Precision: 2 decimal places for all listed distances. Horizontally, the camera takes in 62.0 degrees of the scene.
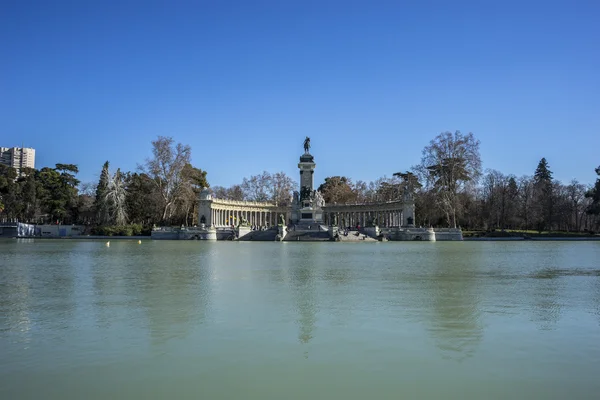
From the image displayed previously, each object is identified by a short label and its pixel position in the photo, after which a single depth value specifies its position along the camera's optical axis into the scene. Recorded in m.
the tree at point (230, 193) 105.01
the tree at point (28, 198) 82.38
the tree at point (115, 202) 70.25
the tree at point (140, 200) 77.56
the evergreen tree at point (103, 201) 69.88
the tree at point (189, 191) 72.06
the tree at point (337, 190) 98.75
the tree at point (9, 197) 82.06
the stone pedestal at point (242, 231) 64.81
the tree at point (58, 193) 85.69
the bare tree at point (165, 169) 70.50
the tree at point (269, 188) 98.25
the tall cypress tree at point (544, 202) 73.88
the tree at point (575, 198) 79.31
